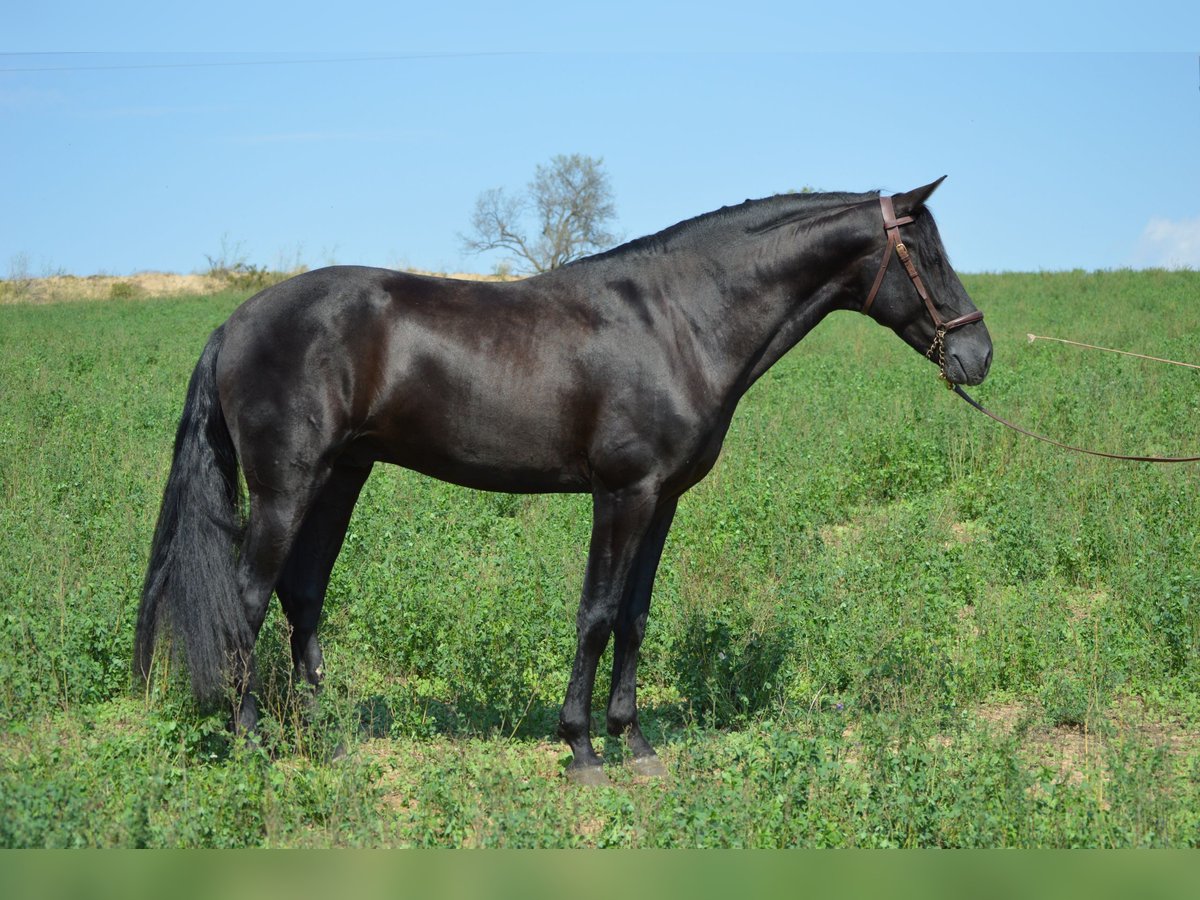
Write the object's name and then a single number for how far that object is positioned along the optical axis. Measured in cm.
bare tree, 6756
